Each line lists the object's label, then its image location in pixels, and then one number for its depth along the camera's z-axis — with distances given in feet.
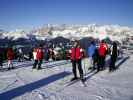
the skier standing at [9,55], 27.21
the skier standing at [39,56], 25.54
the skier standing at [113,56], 23.10
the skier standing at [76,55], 17.80
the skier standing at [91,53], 23.26
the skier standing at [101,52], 23.47
